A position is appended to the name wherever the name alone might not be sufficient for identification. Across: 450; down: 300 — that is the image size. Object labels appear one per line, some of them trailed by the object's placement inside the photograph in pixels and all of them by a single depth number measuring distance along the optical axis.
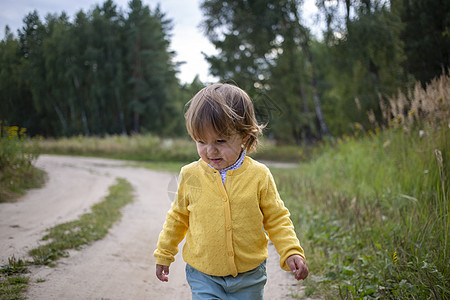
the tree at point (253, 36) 13.73
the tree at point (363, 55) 6.36
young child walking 1.89
